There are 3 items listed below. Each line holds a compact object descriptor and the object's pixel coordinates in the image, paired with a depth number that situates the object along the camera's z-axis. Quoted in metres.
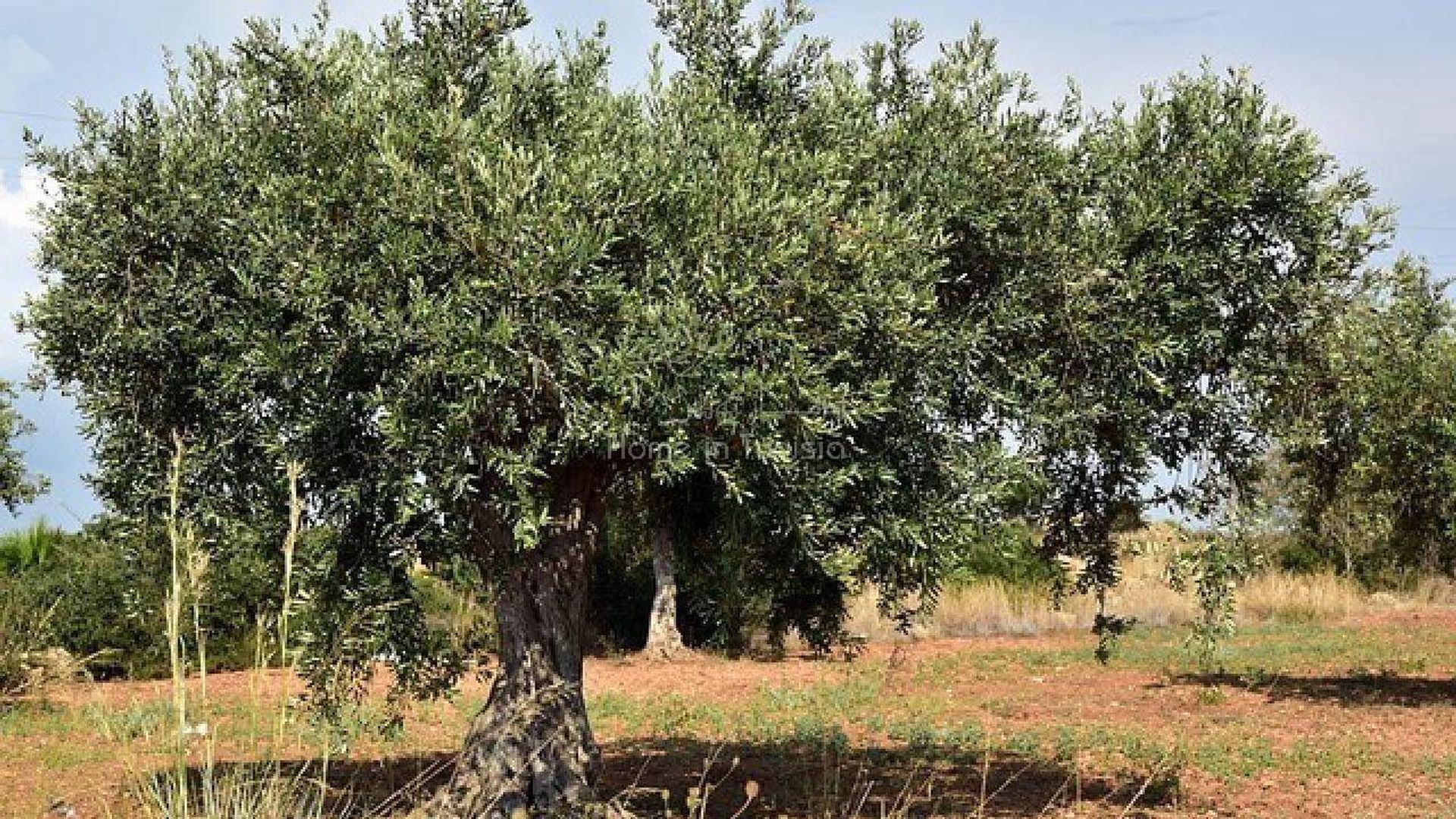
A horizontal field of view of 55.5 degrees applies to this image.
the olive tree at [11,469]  26.41
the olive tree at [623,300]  8.25
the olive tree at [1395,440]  15.90
